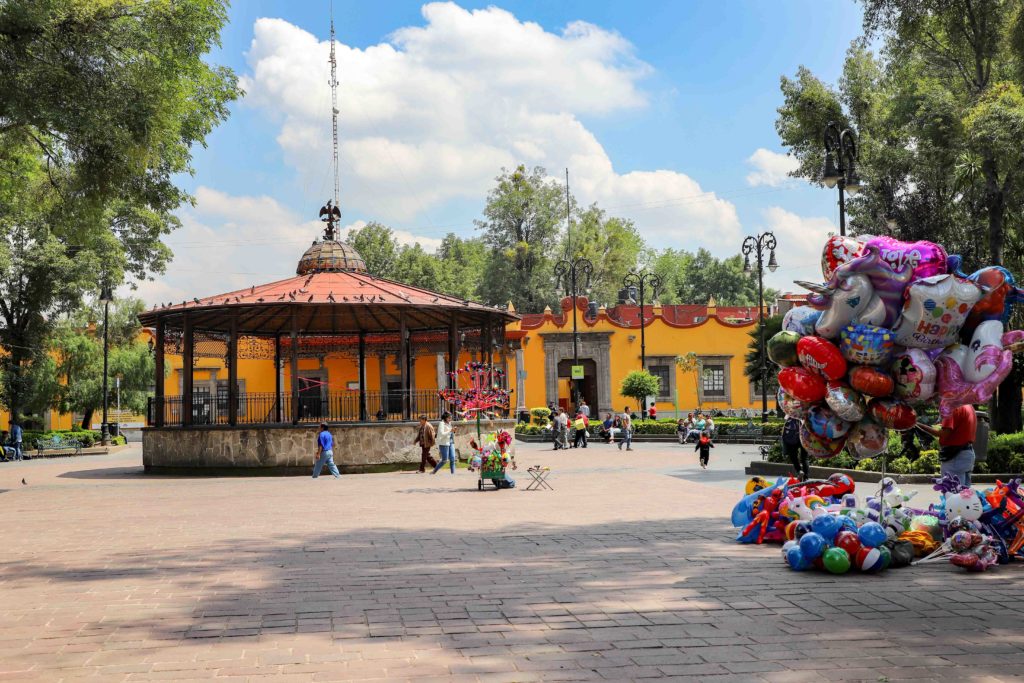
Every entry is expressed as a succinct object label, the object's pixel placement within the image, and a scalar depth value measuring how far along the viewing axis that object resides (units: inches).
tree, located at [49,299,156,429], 1704.0
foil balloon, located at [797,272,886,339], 323.0
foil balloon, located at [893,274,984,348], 316.5
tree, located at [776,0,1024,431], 815.7
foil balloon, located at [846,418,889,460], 329.4
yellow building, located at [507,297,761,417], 1894.7
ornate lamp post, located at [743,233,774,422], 1411.2
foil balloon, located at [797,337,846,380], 323.3
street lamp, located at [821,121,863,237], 694.5
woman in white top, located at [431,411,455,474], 872.8
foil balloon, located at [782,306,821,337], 341.4
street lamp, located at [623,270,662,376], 1726.1
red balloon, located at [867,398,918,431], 321.7
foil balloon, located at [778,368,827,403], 329.7
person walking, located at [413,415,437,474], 882.1
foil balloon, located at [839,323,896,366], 318.7
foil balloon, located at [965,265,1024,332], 322.0
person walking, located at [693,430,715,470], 861.8
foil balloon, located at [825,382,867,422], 322.7
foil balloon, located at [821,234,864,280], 337.4
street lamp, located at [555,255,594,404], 1828.2
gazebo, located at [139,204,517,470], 922.1
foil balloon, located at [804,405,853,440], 330.0
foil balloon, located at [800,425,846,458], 334.3
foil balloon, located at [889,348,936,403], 315.9
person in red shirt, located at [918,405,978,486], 361.4
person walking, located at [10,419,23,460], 1395.2
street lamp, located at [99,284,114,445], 1469.0
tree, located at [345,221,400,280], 2573.8
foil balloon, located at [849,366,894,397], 318.0
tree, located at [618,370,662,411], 1670.8
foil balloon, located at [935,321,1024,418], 313.9
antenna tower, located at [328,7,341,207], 1346.1
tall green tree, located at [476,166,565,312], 2596.0
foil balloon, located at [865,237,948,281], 324.3
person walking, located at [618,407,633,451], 1264.8
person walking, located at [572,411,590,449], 1318.9
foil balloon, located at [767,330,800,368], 339.3
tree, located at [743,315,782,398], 1496.1
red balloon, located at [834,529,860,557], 327.0
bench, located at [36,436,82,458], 1539.6
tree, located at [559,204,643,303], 2645.2
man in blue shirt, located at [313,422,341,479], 840.9
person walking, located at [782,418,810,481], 503.8
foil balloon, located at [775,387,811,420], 338.6
